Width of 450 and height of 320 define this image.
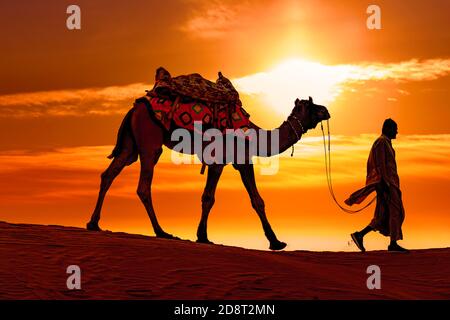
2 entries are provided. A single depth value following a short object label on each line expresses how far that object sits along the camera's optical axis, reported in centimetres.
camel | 1556
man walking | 1544
